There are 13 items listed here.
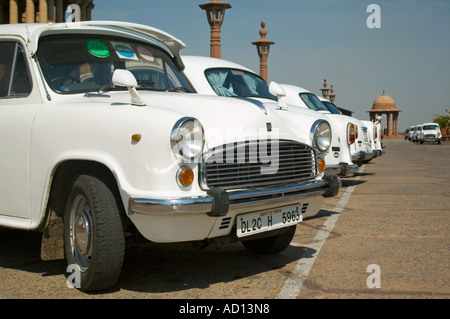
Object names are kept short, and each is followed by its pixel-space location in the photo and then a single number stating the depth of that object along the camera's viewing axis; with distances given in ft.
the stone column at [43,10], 165.11
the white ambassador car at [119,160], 12.09
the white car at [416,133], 170.30
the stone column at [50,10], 172.20
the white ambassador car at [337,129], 29.48
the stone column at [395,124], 362.74
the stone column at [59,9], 181.14
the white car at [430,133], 157.30
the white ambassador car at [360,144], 37.17
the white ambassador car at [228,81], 28.30
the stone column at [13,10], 161.58
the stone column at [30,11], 163.02
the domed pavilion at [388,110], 365.61
